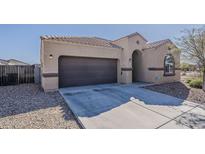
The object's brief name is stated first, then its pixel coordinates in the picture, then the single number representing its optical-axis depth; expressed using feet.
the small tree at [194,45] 23.99
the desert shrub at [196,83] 29.90
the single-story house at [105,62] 23.46
